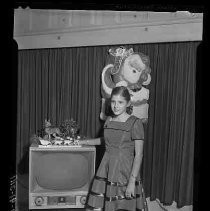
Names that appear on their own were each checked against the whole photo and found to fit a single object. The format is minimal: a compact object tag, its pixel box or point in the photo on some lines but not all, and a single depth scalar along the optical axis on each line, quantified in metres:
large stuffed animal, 1.99
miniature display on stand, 1.96
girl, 1.78
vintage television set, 1.90
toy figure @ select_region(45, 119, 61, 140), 1.96
